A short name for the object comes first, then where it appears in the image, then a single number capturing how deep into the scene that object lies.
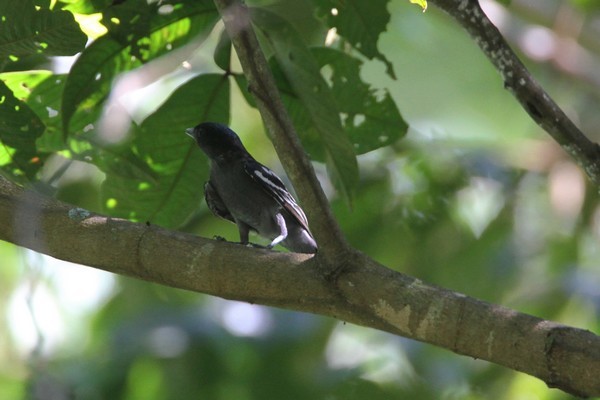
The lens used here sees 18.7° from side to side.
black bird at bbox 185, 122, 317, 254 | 10.31
